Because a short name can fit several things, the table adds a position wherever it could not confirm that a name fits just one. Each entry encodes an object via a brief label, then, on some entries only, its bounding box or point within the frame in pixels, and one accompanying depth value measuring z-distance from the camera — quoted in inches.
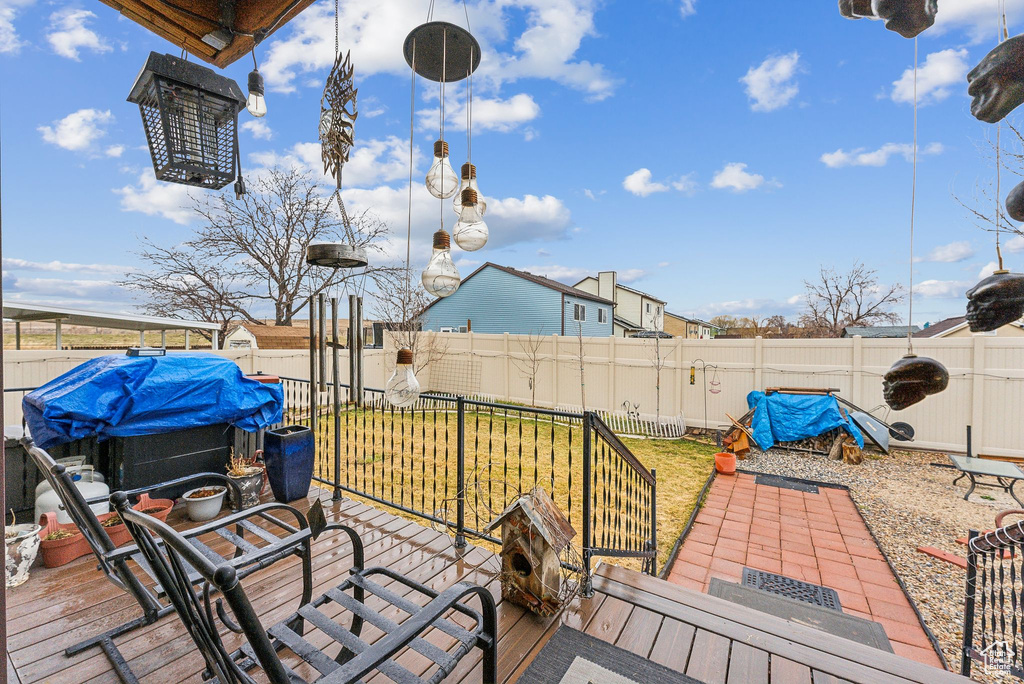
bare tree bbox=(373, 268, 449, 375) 454.6
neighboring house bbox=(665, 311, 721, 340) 1136.8
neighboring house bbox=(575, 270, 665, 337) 775.1
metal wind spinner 69.7
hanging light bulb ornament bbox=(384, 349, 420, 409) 76.6
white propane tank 111.0
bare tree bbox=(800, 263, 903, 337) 536.7
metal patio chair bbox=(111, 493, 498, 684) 44.0
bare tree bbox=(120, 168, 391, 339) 472.4
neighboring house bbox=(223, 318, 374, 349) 502.6
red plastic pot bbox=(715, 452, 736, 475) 243.3
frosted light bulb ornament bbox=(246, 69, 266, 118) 72.3
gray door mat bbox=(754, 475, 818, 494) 223.6
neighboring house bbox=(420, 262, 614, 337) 608.7
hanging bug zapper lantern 58.4
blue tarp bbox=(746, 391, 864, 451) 272.8
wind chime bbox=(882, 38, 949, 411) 66.2
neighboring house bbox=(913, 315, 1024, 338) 343.0
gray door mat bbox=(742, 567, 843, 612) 132.9
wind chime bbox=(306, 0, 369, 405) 69.7
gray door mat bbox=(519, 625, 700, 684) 73.2
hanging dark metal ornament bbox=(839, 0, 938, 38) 56.4
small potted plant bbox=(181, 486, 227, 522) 125.1
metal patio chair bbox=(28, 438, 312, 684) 67.7
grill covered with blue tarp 107.7
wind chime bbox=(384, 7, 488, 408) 75.6
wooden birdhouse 87.3
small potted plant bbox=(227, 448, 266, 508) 131.4
